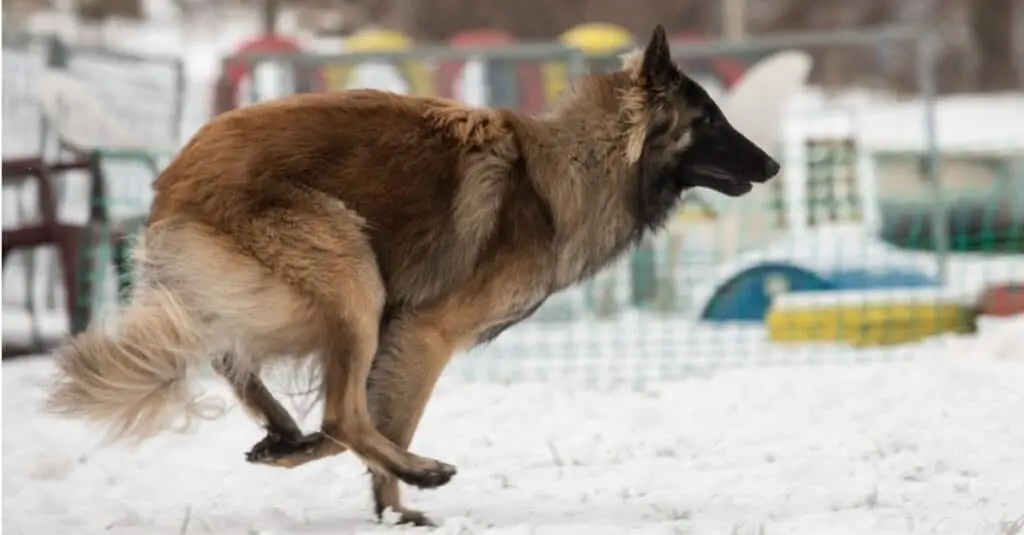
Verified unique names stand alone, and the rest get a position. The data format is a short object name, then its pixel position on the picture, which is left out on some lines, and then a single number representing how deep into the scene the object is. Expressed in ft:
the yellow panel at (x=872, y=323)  54.90
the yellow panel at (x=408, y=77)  61.31
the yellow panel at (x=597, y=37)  85.87
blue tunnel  61.52
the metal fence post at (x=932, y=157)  59.26
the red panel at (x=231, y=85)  59.57
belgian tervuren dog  25.05
